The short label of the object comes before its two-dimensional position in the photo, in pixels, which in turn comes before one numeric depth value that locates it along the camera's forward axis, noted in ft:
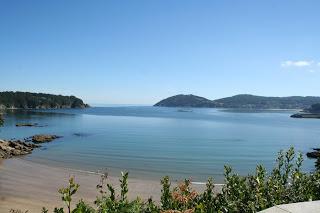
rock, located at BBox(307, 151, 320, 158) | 126.94
